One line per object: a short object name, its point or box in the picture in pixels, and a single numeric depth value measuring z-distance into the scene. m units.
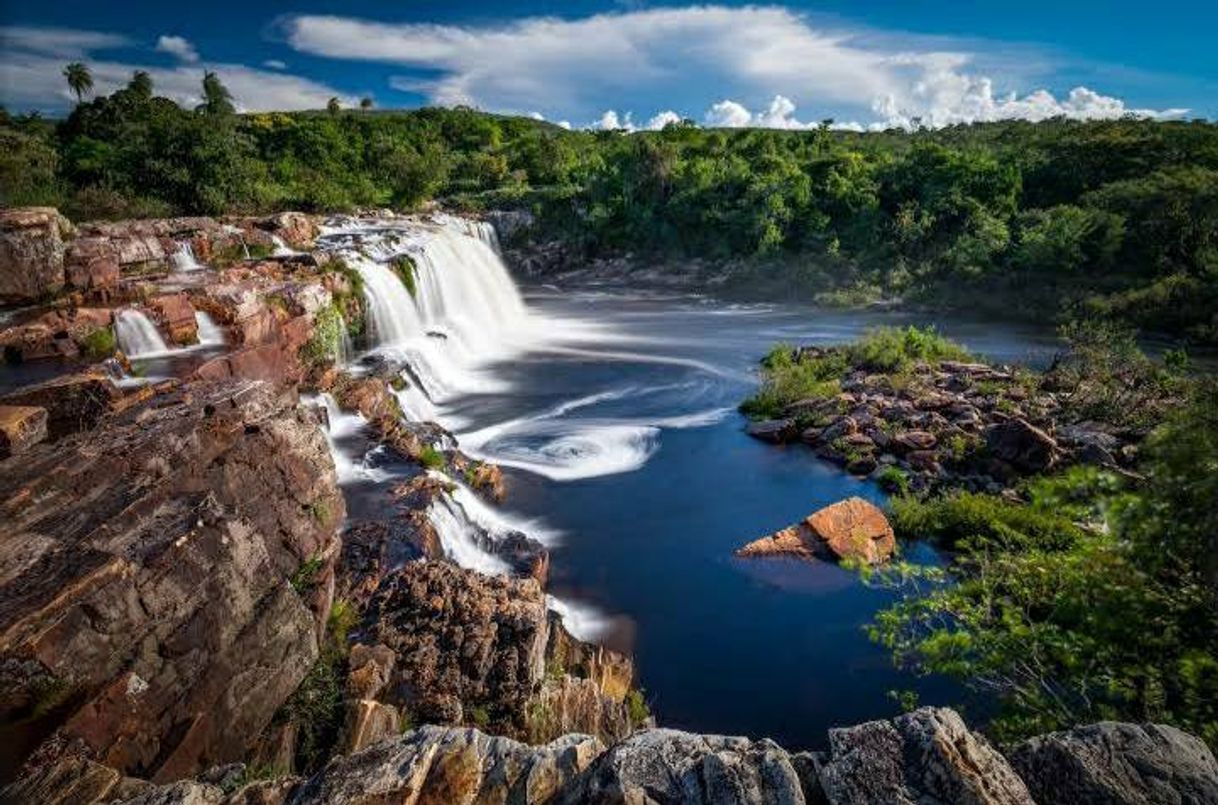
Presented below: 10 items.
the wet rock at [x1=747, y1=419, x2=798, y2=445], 17.05
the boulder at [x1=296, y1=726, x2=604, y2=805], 4.04
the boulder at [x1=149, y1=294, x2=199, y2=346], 13.59
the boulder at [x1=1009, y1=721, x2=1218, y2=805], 3.73
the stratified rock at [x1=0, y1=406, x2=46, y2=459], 7.77
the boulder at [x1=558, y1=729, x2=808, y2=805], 3.89
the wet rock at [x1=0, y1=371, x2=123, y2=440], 9.04
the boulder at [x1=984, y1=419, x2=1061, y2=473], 13.69
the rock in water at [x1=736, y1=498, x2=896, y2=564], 11.70
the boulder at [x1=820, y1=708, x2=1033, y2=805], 3.74
